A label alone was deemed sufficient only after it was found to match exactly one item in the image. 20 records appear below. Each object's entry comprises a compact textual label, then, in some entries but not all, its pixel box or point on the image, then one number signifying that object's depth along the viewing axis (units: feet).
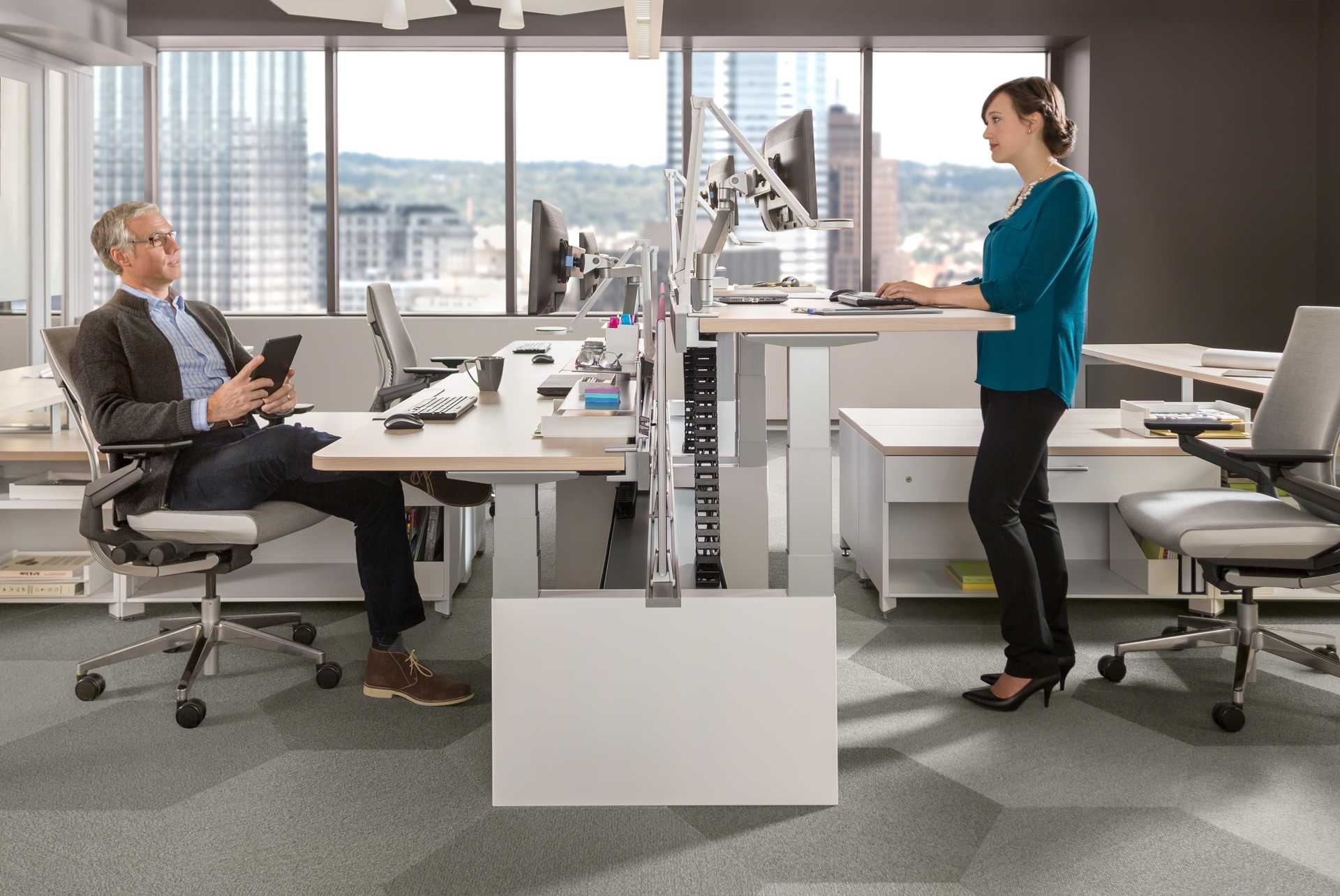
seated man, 9.39
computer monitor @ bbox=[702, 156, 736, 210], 10.60
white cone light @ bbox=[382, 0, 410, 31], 19.58
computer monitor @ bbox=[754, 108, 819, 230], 9.02
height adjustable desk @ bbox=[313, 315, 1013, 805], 7.57
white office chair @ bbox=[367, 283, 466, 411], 14.88
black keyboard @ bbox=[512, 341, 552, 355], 16.66
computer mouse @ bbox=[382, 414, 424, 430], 8.98
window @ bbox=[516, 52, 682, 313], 26.45
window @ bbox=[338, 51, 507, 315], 26.45
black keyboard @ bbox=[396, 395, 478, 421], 9.70
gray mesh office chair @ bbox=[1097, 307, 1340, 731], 9.04
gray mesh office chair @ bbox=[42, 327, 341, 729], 9.28
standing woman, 8.74
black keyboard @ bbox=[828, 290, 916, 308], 8.34
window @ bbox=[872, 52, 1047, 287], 26.58
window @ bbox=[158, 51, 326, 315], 26.43
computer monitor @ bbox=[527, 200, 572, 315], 9.87
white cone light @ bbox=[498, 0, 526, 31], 20.42
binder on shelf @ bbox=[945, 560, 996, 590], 11.92
